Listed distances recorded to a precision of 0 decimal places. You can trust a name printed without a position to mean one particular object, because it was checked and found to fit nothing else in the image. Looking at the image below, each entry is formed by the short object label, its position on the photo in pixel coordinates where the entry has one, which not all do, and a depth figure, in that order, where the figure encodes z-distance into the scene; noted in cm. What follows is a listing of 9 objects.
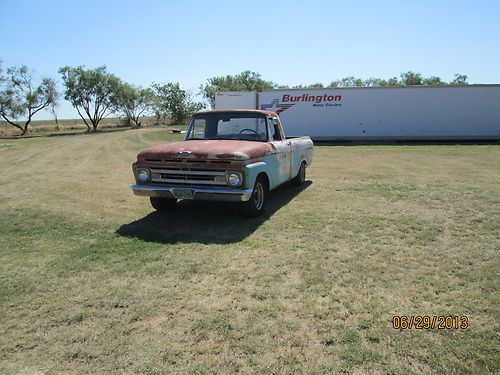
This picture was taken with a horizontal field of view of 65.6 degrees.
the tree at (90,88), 5372
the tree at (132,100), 5941
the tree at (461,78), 8731
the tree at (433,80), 7875
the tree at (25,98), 4772
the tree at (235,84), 7800
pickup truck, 562
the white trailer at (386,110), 2159
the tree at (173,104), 6962
